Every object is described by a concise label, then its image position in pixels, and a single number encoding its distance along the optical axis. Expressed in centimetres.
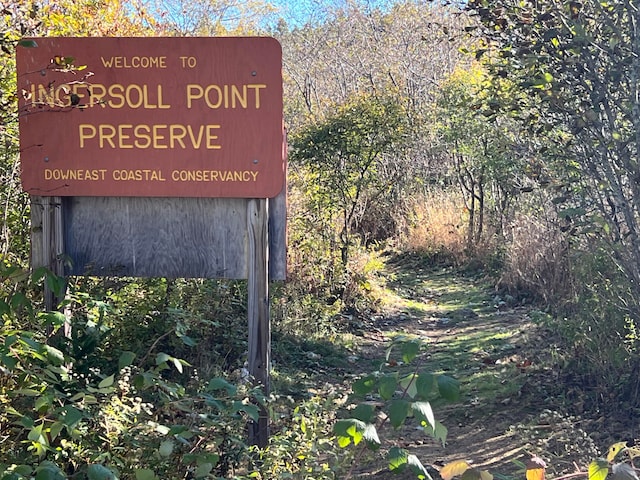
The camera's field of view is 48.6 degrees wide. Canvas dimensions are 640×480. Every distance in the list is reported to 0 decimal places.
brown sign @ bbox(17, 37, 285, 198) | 382
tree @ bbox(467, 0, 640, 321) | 346
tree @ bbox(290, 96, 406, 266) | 815
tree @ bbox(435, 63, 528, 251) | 901
